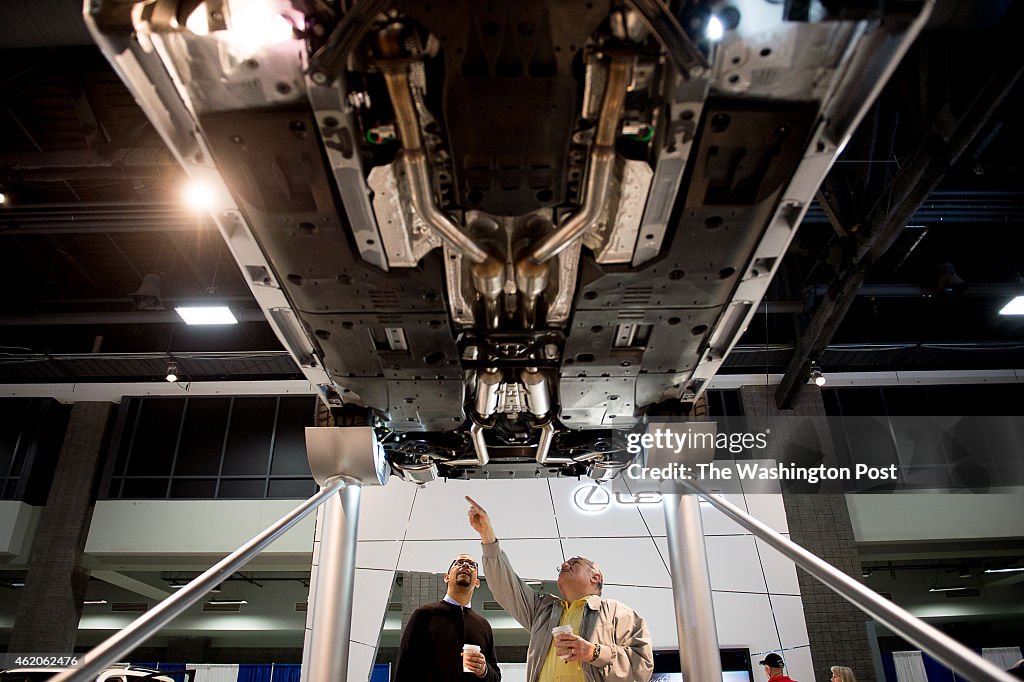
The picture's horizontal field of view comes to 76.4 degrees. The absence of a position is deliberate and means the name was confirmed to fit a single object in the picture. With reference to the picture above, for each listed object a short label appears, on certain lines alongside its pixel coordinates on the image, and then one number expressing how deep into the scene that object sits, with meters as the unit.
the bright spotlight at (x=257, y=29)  1.70
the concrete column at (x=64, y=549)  10.55
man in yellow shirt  3.29
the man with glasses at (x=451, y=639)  3.66
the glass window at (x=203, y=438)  11.74
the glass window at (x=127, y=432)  11.80
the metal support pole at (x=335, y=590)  3.21
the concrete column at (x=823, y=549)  9.37
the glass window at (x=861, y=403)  11.61
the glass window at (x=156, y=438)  11.80
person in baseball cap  6.35
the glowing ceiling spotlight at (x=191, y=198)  6.70
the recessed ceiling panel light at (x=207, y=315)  8.22
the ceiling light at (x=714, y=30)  1.69
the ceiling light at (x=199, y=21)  1.72
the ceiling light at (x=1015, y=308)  8.26
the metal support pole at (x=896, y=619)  1.41
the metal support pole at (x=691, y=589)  3.33
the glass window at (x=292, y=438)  11.59
